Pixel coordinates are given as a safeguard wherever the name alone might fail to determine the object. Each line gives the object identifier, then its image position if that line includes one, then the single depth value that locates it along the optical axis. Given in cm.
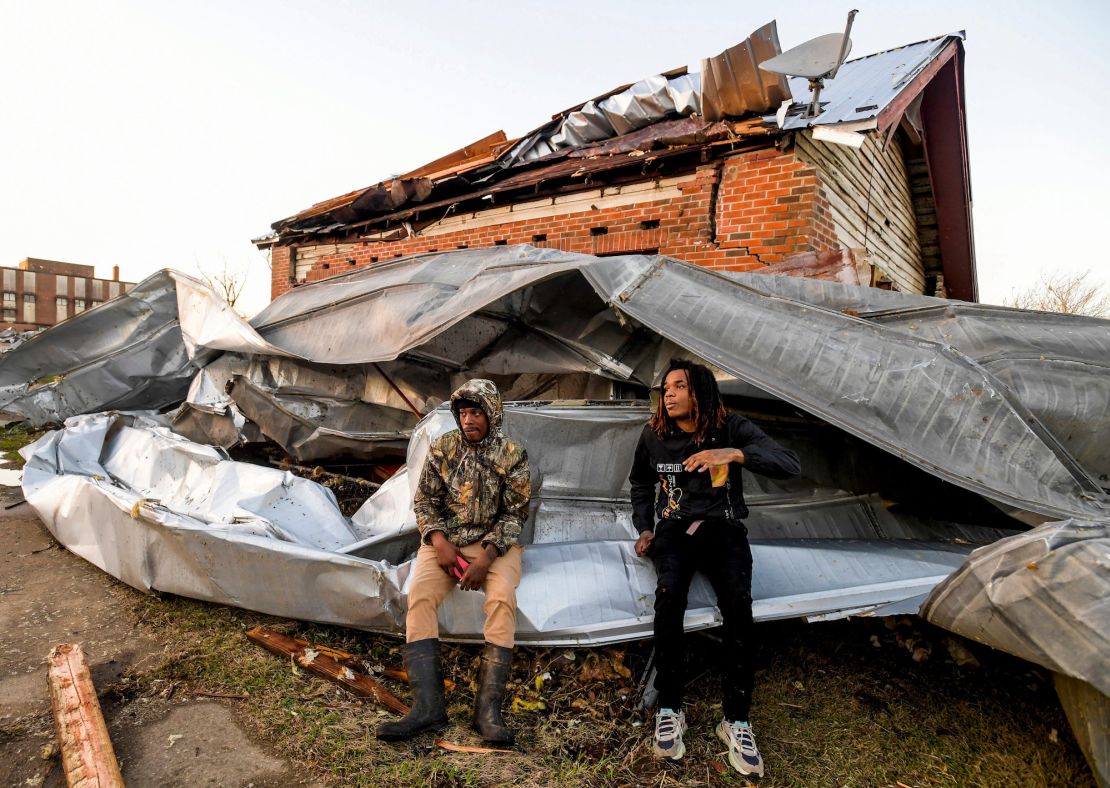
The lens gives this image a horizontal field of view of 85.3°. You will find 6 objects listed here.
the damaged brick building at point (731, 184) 488
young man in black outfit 209
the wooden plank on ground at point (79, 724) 172
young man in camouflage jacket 216
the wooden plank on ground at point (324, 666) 227
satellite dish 444
